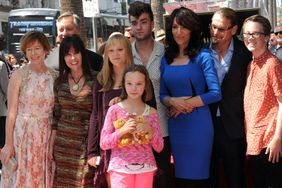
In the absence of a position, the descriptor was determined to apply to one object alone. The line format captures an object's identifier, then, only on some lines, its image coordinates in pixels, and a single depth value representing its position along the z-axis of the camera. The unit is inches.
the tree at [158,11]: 644.1
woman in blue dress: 153.9
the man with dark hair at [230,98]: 157.5
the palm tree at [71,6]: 452.4
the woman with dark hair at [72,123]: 161.2
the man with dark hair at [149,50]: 163.3
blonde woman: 152.9
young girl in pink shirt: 143.9
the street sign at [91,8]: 561.0
